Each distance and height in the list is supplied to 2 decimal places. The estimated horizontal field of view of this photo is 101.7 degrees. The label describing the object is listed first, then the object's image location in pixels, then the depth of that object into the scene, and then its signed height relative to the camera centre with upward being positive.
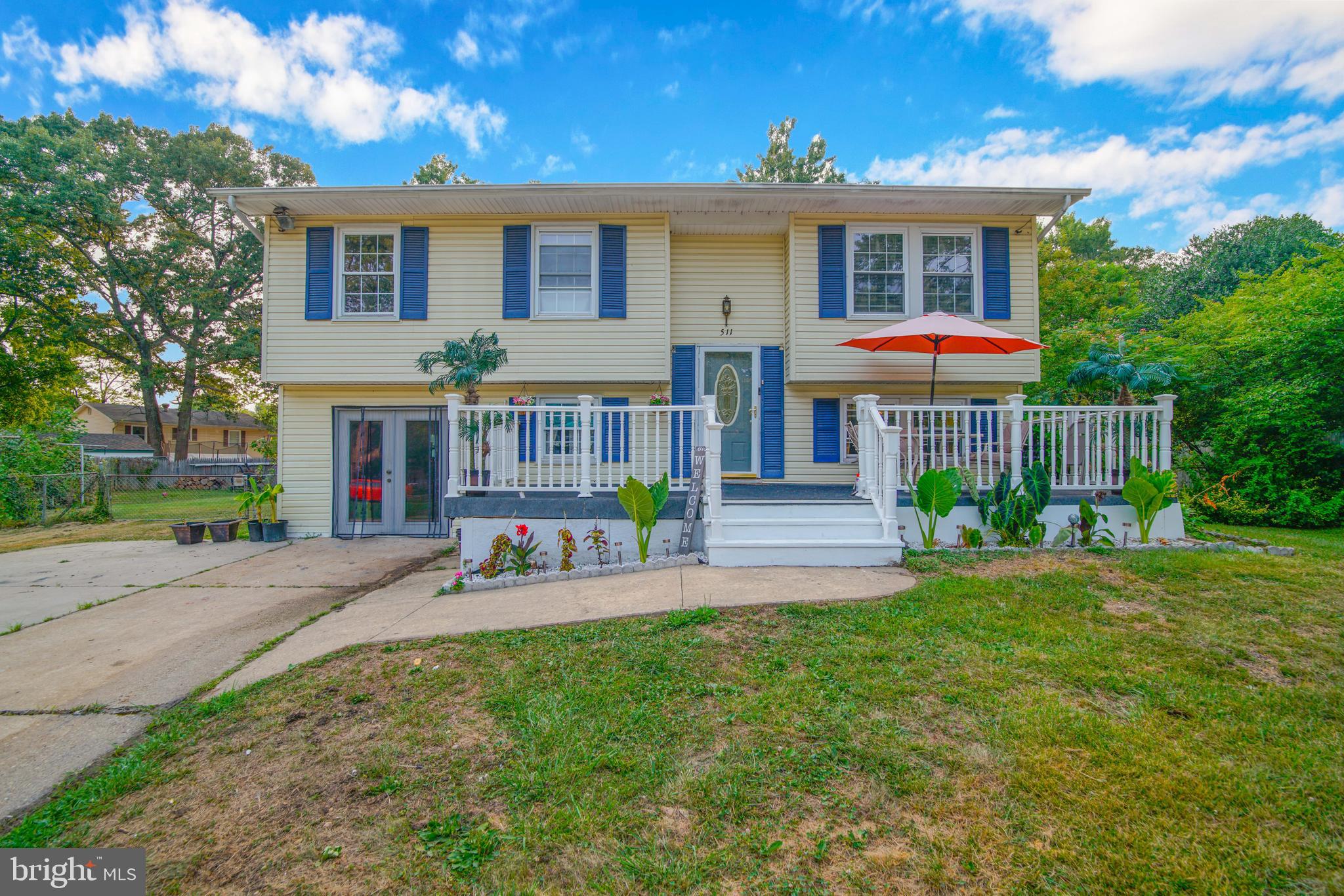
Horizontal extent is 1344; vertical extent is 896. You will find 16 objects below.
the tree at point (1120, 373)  7.21 +1.19
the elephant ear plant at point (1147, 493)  5.84 -0.33
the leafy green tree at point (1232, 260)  17.80 +6.77
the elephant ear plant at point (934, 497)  5.79 -0.38
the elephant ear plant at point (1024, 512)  5.88 -0.55
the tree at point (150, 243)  16.23 +6.98
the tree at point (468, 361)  6.83 +1.26
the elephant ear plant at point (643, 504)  5.65 -0.45
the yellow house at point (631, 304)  8.39 +2.47
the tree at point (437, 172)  20.19 +10.71
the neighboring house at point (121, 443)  24.38 +0.82
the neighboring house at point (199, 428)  34.22 +2.16
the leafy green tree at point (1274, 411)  8.41 +0.82
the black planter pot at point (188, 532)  8.52 -1.13
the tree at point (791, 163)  21.16 +11.61
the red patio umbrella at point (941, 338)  6.82 +1.59
